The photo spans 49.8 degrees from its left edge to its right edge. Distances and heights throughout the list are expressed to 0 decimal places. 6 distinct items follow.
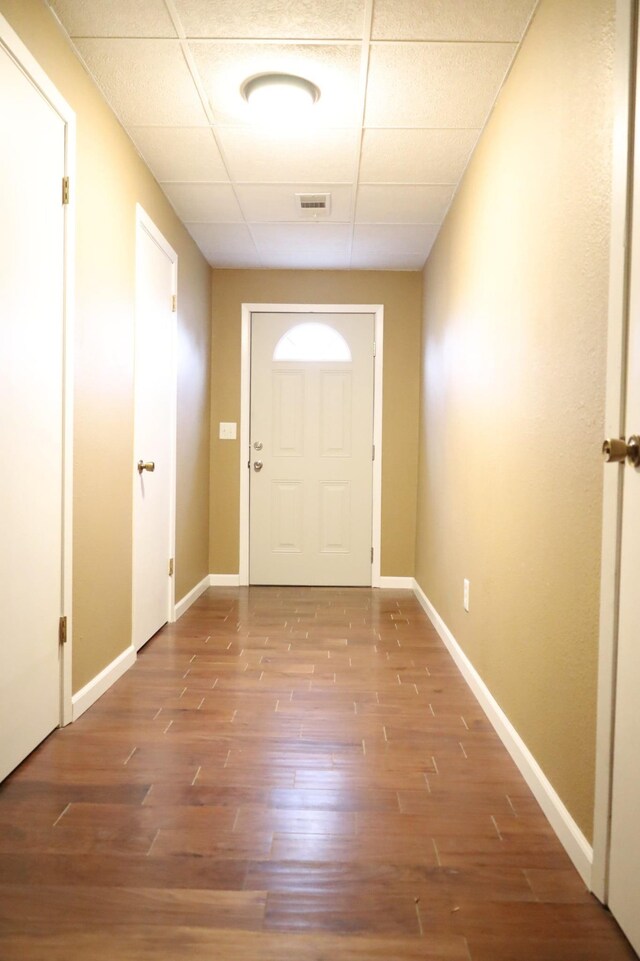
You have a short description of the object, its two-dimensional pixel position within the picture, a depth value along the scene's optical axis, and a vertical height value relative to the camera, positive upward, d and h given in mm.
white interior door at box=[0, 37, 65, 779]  1969 +100
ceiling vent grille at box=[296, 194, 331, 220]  3801 +1375
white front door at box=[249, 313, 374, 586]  5332 -12
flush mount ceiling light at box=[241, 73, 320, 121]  2633 +1381
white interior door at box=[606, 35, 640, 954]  1351 -494
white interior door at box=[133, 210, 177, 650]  3322 +64
